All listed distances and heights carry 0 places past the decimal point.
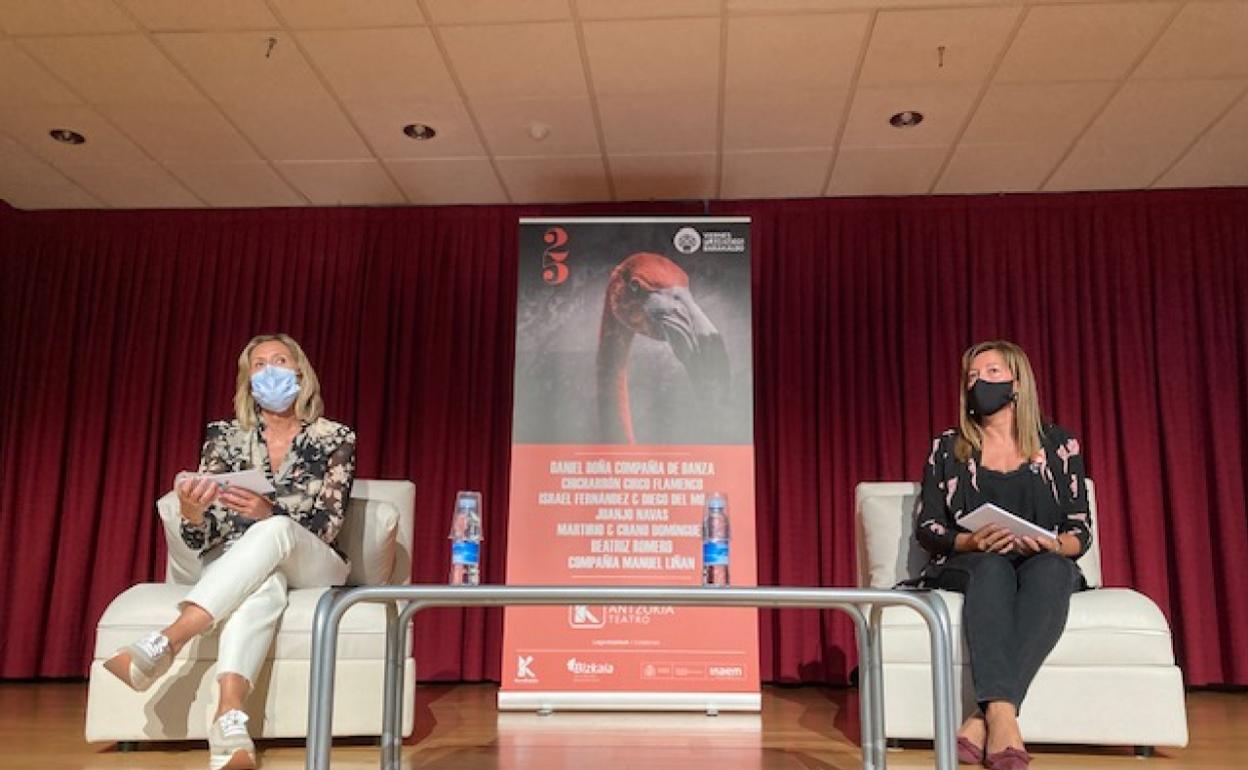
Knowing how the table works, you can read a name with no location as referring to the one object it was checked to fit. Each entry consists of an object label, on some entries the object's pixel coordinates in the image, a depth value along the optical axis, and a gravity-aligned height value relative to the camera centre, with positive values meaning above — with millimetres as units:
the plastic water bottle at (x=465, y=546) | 2284 +9
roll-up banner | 3533 +396
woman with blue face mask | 2404 +59
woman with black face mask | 2525 +64
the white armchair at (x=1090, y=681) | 2666 -317
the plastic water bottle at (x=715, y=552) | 2510 +6
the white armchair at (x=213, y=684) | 2662 -358
